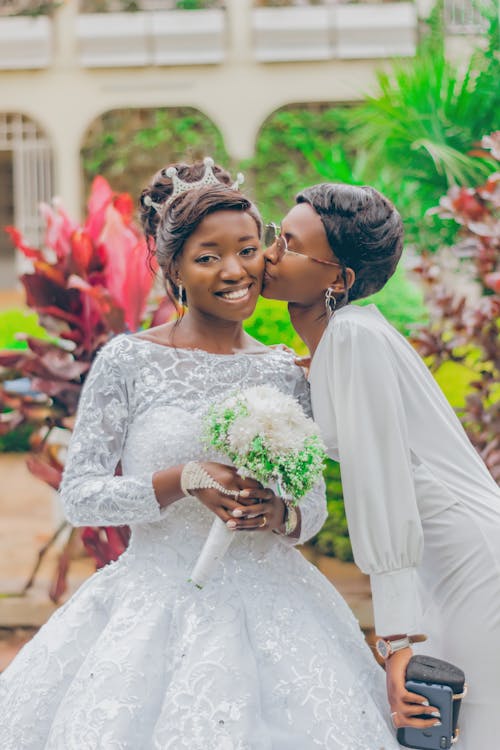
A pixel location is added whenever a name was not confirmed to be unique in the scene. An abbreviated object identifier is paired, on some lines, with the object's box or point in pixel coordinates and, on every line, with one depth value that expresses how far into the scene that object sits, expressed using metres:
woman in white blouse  2.24
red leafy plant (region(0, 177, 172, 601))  4.31
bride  2.20
